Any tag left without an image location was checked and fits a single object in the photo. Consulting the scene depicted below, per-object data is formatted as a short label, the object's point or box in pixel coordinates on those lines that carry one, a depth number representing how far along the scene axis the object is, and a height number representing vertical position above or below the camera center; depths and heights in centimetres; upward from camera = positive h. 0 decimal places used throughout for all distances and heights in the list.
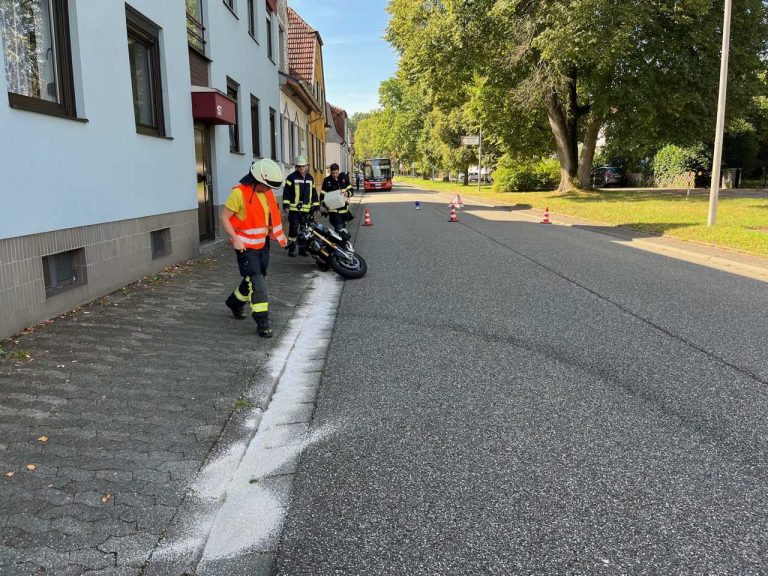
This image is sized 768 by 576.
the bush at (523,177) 4128 +72
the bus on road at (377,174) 5303 +134
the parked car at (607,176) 4688 +80
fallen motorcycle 935 -97
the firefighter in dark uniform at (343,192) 1151 -7
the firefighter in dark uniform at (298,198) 1161 -15
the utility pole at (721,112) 1381 +169
